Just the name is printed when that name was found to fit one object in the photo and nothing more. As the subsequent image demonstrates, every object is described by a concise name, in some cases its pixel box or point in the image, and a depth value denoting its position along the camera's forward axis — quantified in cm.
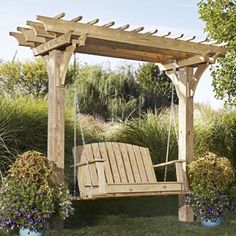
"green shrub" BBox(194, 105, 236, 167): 844
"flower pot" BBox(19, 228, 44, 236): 458
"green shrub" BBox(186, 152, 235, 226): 545
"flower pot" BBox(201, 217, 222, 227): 545
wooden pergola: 491
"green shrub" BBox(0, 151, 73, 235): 453
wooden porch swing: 485
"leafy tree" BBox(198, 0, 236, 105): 918
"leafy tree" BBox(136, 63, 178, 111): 1523
